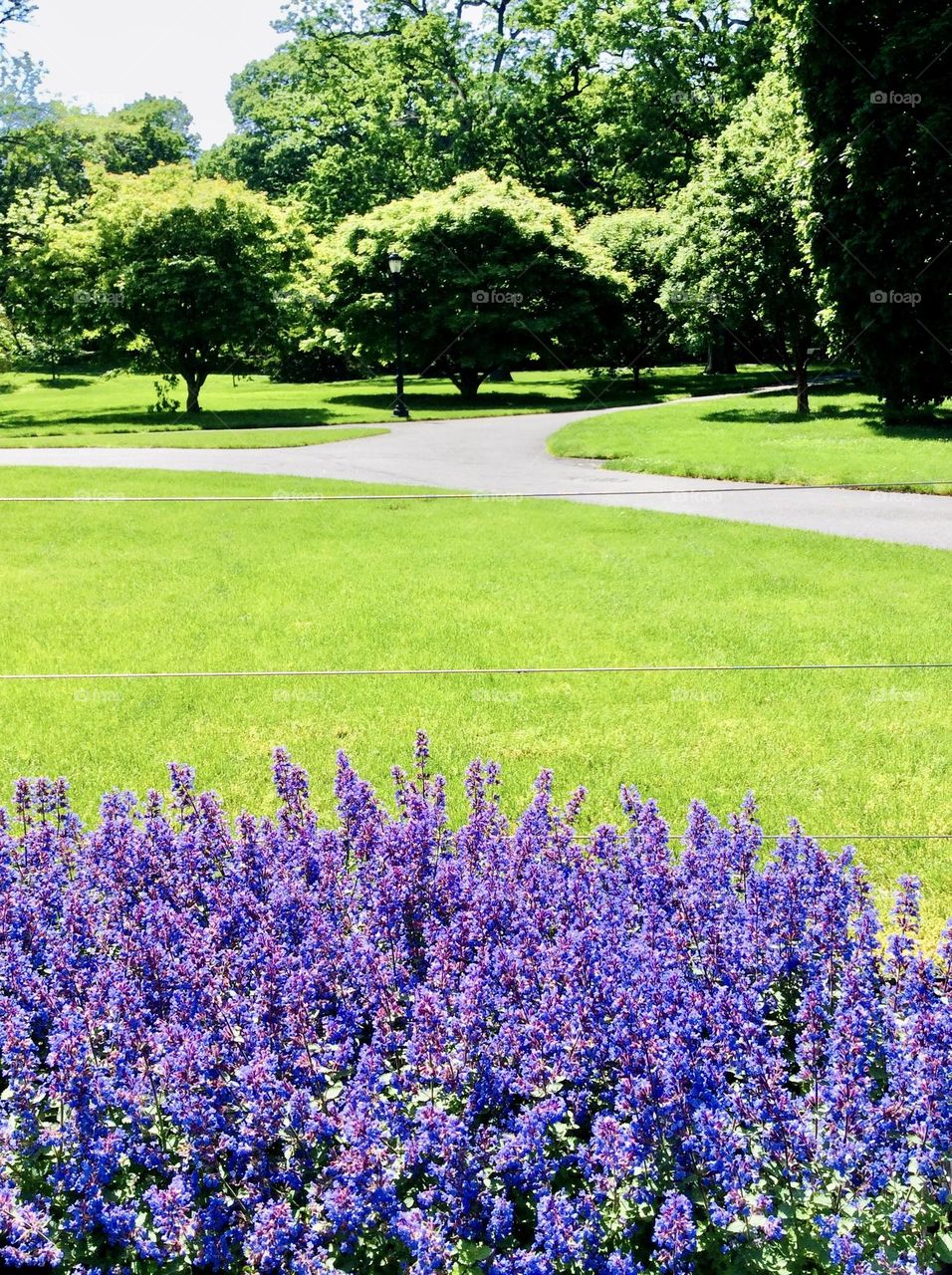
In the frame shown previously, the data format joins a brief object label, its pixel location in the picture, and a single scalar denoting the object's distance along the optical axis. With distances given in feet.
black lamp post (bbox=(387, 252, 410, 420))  94.30
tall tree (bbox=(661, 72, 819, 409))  83.61
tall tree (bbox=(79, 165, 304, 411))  94.22
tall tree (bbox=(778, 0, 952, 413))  68.44
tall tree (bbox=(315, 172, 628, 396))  107.96
